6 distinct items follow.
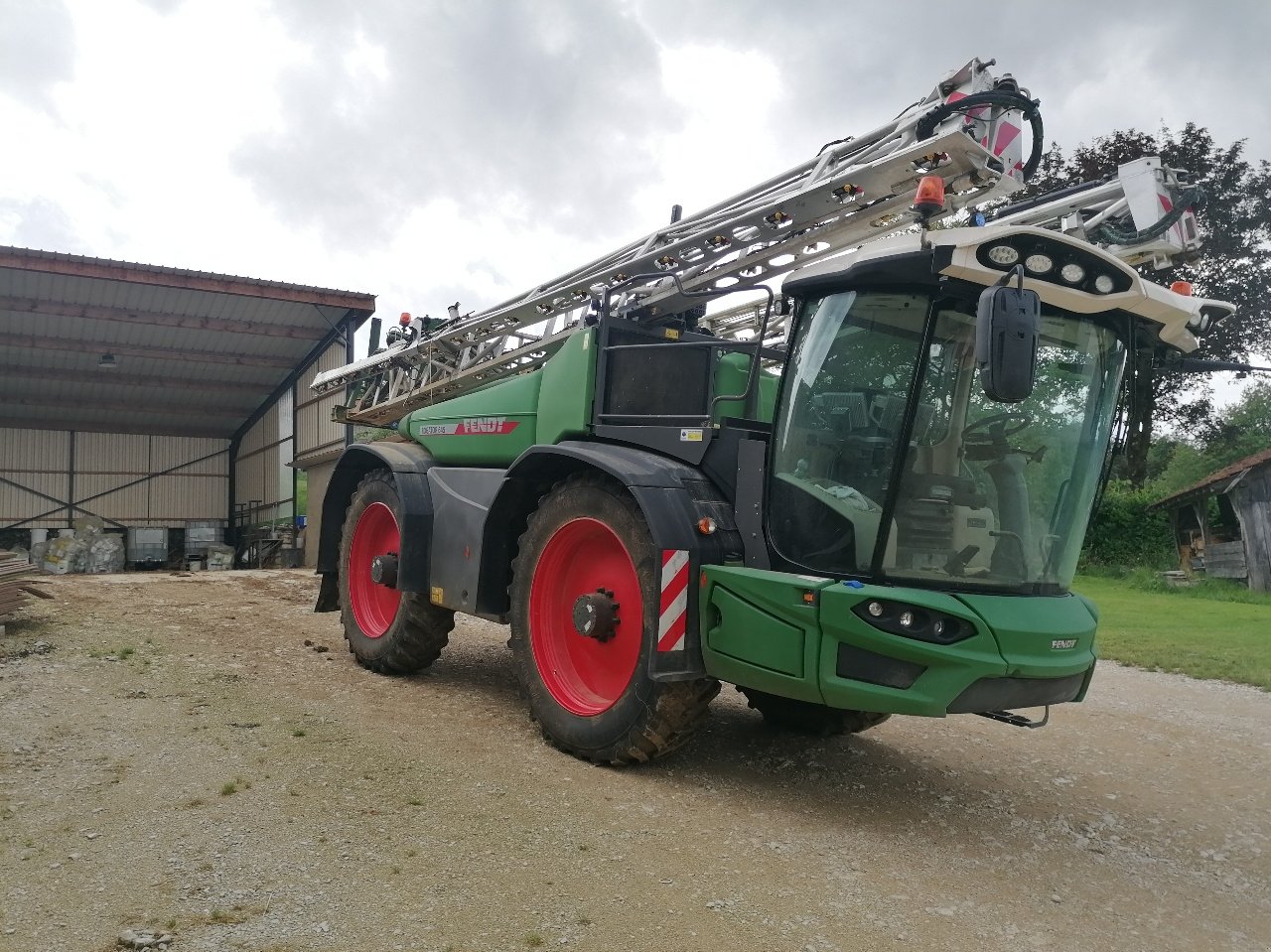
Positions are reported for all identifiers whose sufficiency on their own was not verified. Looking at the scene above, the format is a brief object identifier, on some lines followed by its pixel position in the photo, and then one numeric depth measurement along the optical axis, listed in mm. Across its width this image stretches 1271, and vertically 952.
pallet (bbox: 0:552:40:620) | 8617
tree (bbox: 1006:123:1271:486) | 23953
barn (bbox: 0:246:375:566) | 19625
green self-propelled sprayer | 3967
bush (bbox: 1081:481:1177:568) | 19844
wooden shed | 18078
